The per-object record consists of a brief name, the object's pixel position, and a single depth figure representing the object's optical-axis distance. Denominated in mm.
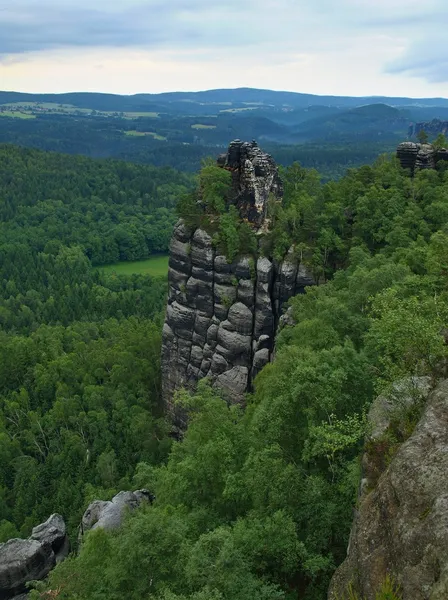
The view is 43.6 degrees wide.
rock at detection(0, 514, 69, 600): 39281
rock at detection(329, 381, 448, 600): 13070
